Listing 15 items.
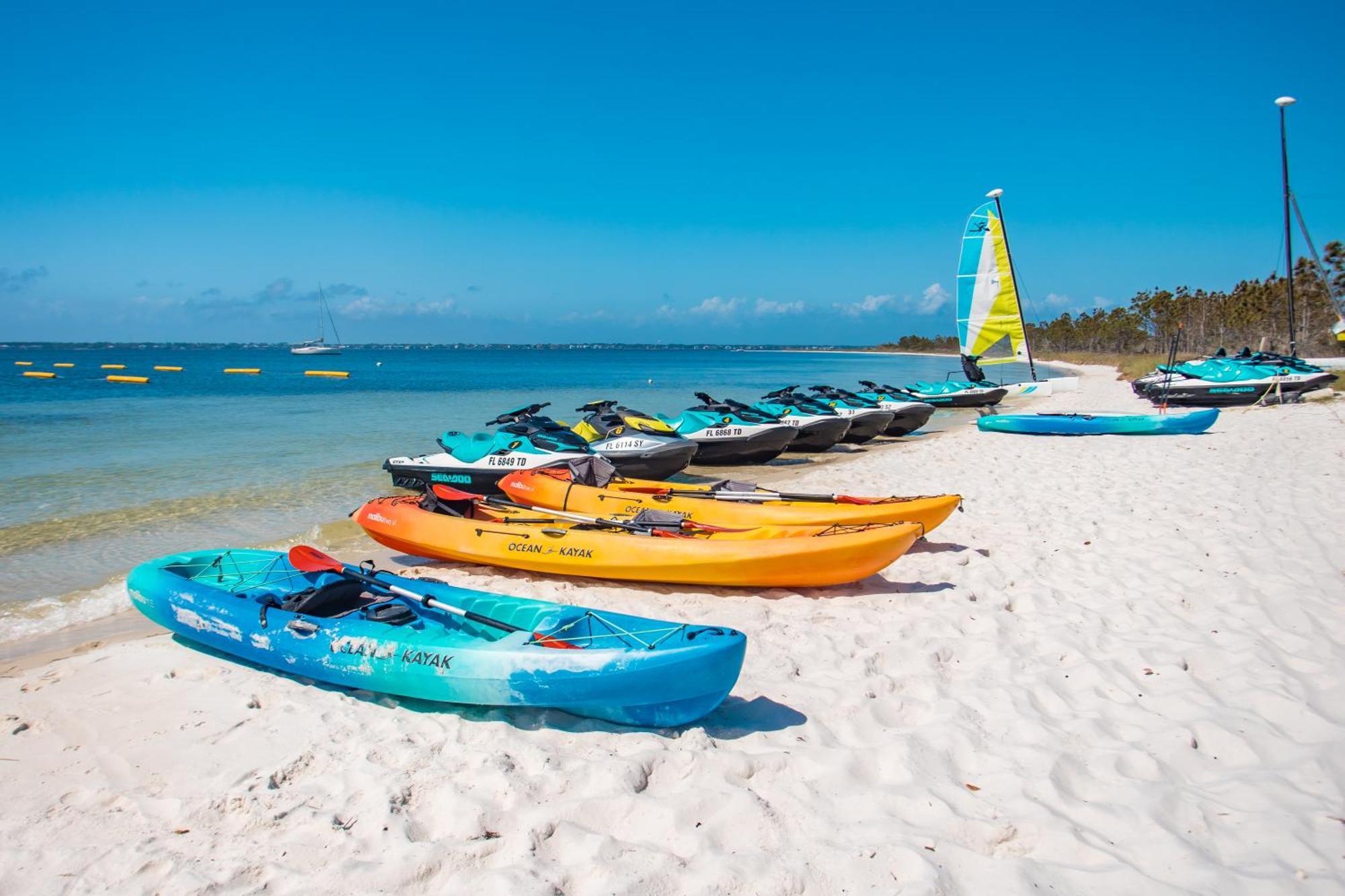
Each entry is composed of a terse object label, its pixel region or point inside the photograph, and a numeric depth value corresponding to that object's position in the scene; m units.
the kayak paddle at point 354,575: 4.18
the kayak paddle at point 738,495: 7.46
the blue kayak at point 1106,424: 13.91
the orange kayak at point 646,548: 5.82
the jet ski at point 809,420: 14.21
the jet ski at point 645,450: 11.33
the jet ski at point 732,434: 12.94
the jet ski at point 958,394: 22.19
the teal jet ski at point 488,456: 10.26
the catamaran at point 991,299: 18.42
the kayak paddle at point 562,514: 6.81
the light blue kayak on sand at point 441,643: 3.76
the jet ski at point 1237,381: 17.84
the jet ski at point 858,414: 15.72
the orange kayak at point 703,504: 6.91
